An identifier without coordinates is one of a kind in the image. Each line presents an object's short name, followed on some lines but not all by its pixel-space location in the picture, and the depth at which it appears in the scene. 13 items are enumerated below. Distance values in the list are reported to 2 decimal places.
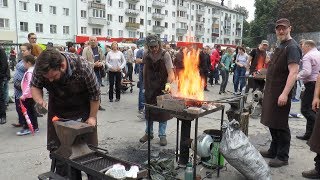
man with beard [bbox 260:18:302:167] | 4.21
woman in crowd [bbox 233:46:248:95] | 11.40
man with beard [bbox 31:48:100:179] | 3.17
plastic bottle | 3.89
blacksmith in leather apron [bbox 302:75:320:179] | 4.06
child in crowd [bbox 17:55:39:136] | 5.91
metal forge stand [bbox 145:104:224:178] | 3.99
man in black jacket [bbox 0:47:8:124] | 6.82
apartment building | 38.38
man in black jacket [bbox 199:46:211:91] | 11.47
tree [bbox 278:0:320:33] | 44.44
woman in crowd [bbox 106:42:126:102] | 9.34
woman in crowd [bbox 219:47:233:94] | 12.22
